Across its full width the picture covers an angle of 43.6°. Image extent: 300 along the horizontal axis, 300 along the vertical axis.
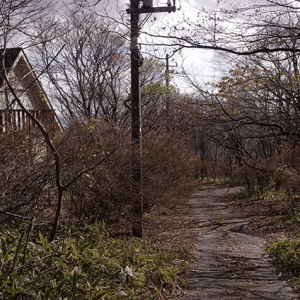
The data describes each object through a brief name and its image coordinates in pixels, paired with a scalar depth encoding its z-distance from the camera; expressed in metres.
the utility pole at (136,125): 8.36
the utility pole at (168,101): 21.09
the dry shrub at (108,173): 8.12
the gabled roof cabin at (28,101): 9.76
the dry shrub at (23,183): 6.18
